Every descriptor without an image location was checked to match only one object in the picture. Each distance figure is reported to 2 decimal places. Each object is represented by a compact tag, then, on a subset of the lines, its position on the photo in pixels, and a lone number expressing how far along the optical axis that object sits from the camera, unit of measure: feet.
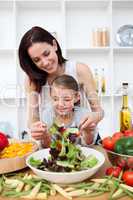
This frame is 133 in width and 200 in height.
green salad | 2.45
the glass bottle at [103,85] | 8.25
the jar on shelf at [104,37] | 8.15
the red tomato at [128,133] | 2.80
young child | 4.03
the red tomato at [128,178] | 2.36
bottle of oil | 3.84
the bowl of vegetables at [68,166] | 2.36
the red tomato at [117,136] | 2.73
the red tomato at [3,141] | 2.84
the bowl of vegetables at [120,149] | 2.47
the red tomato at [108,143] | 2.72
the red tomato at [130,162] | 2.45
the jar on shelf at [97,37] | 8.18
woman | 4.31
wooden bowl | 2.66
